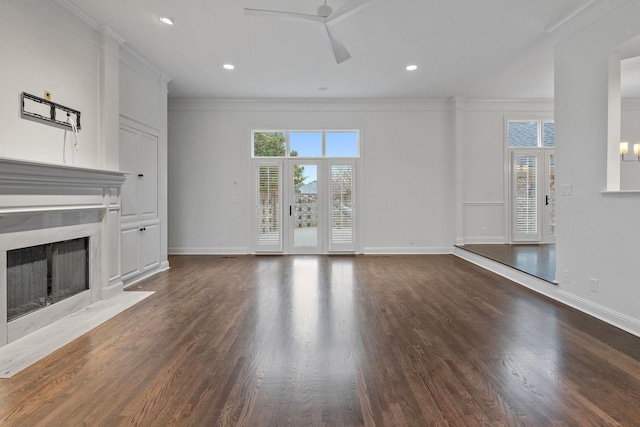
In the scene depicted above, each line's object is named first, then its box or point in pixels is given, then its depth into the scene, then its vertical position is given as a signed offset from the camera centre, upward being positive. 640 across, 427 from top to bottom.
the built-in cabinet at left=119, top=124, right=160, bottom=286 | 4.27 +0.09
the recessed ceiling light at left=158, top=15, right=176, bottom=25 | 3.55 +2.15
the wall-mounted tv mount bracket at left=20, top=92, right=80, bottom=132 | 2.83 +0.94
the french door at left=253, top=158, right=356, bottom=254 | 6.66 +0.11
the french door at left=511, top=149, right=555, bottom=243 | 6.67 +0.23
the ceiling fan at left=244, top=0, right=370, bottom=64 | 2.68 +1.70
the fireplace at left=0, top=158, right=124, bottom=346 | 2.54 -0.30
